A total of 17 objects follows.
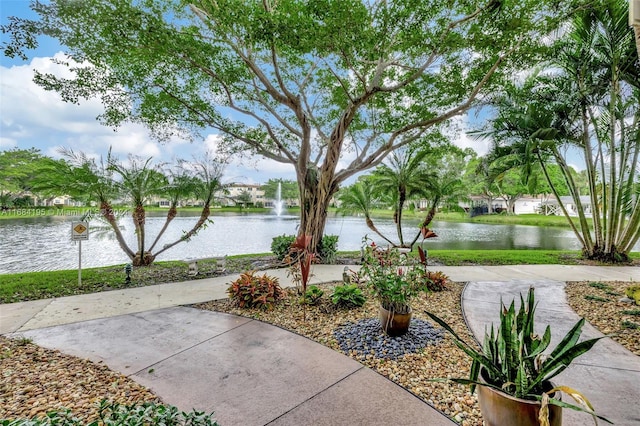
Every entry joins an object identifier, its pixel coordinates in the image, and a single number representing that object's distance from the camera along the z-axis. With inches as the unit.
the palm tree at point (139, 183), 257.3
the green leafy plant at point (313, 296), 156.9
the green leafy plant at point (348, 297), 150.1
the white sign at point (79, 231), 200.8
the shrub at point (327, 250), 291.9
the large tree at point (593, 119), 248.4
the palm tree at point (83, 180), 229.3
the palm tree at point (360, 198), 386.6
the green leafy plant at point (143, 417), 56.4
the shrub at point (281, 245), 281.3
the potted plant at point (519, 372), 52.3
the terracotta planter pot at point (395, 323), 115.9
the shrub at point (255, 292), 152.2
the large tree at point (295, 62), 171.8
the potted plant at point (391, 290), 116.0
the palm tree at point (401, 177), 350.6
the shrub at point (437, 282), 184.7
